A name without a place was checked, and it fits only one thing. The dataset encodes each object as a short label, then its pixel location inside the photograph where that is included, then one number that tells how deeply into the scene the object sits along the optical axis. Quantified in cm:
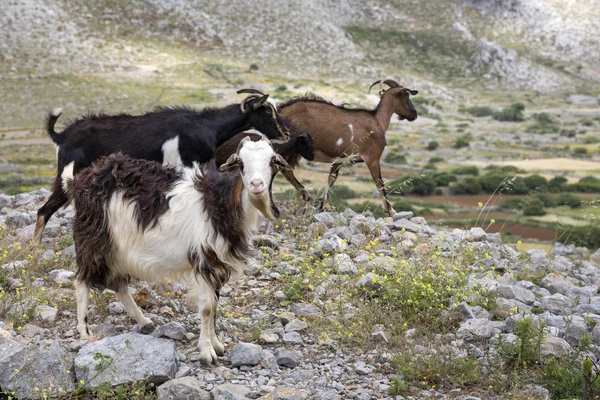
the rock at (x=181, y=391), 550
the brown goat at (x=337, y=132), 1220
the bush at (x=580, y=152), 4987
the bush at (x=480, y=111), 6359
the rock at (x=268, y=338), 680
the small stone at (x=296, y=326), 703
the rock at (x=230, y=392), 564
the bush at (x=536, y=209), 3496
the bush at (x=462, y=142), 5141
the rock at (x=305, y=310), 738
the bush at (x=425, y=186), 3893
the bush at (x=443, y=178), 4038
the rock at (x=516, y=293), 781
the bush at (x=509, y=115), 6253
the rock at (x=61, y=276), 798
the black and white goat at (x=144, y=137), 941
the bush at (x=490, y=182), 3834
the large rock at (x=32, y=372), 557
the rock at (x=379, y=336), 675
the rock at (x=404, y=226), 1084
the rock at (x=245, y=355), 630
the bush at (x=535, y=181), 3953
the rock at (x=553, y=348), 634
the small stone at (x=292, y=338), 682
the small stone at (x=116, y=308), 730
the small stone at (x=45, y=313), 695
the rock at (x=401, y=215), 1172
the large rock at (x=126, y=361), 564
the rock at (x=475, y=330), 680
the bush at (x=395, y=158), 4481
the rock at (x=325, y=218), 1073
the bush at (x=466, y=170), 4312
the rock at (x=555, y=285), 854
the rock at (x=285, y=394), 560
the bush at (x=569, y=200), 3506
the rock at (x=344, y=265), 838
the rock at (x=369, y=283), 773
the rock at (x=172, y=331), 675
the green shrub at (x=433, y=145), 5075
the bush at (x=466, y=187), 3925
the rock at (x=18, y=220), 1054
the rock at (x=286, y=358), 639
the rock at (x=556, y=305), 774
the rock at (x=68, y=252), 883
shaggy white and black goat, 624
